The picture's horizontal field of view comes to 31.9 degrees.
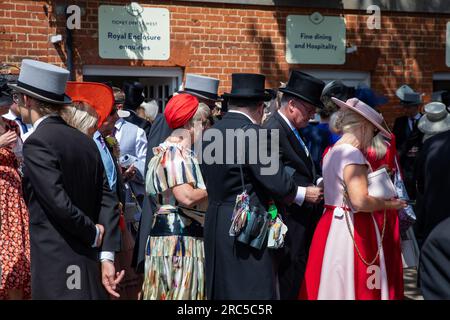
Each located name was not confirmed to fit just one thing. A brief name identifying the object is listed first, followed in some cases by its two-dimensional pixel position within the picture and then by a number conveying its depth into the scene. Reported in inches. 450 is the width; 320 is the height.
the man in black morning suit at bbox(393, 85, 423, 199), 423.5
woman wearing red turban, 197.8
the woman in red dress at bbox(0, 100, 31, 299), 212.2
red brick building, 404.2
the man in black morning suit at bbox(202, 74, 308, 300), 198.7
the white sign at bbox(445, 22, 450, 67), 510.0
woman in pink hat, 213.3
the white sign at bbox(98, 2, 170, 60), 417.4
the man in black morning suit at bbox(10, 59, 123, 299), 168.9
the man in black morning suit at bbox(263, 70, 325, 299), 228.5
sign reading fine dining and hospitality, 464.8
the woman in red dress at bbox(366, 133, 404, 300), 219.5
